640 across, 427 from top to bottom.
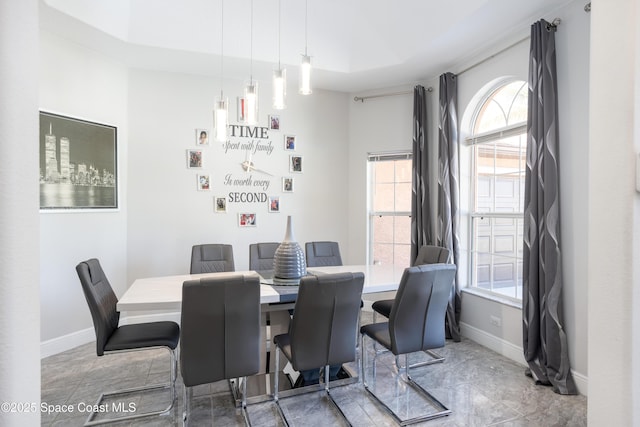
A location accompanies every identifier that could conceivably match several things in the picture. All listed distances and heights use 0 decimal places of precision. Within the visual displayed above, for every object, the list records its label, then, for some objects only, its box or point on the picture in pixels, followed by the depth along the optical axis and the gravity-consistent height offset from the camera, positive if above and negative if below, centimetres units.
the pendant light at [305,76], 238 +86
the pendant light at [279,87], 245 +81
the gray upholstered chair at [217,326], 193 -67
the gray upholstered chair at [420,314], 229 -71
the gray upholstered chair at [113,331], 220 -85
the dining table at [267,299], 225 -60
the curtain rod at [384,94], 444 +141
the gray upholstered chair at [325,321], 210 -69
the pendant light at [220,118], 277 +67
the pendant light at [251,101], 256 +74
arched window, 334 +17
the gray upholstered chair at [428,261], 311 -50
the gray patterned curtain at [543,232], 269 -20
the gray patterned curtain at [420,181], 414 +29
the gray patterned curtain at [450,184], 376 +24
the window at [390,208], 461 -3
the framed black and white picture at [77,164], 323 +40
